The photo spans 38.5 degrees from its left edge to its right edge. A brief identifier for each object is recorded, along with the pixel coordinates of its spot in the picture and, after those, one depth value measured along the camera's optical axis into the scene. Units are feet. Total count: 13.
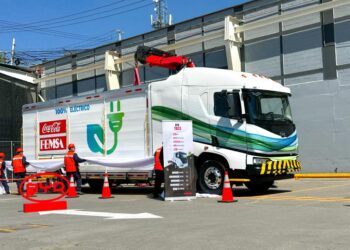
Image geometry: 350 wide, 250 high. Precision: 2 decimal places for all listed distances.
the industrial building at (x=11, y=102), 108.78
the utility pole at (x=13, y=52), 143.82
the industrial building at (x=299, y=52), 72.69
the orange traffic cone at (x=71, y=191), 53.21
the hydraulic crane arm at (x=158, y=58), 63.31
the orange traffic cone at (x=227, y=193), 40.98
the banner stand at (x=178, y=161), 45.01
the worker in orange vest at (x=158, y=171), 47.83
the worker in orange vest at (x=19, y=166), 61.25
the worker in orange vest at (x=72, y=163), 55.47
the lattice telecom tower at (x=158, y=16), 161.13
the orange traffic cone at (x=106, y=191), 50.55
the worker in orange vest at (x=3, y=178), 63.05
